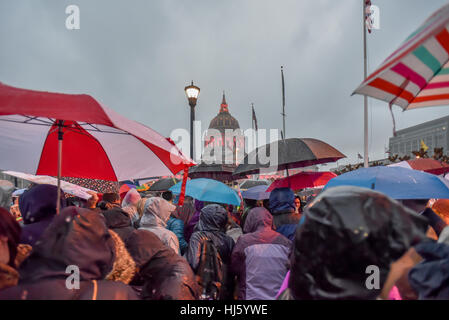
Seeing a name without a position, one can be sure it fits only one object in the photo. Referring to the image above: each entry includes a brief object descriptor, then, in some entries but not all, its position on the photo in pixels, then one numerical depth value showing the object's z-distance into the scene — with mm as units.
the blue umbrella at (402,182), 3016
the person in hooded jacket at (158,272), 2416
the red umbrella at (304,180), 5309
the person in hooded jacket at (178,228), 4824
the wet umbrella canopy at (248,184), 12828
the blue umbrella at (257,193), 6574
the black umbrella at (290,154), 4492
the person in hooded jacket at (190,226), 5266
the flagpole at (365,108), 6703
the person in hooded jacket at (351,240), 1249
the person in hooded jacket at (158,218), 3701
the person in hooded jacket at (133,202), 5562
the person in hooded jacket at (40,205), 2461
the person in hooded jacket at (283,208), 4109
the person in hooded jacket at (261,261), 3221
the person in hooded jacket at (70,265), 1478
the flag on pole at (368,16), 8234
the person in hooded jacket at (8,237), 1853
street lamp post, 9984
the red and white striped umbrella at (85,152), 3508
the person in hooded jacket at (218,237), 3463
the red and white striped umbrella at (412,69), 1543
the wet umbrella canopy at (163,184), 11097
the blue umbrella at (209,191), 5605
